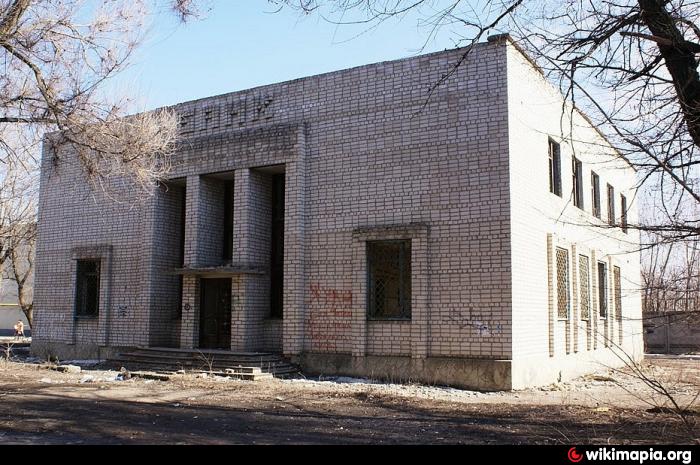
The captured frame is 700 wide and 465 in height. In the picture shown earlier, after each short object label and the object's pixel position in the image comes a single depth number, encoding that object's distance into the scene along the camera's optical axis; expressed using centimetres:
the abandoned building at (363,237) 1309
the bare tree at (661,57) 708
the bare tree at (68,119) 1068
